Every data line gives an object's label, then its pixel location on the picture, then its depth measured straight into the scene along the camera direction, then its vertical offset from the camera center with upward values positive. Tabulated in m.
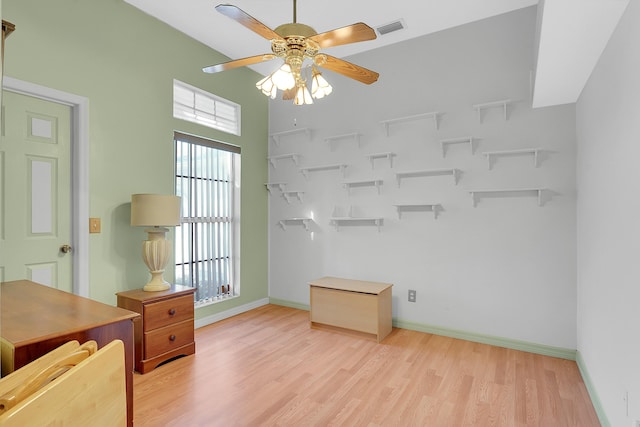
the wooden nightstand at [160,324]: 2.67 -0.91
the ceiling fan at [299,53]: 1.87 +1.00
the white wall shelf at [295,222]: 4.36 -0.10
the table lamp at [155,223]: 2.81 -0.07
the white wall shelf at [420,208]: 3.48 +0.06
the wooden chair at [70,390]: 0.76 -0.44
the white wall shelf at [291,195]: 4.42 +0.25
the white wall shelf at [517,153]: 2.98 +0.55
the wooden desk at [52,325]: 1.15 -0.42
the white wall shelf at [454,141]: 3.29 +0.72
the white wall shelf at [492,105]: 3.11 +1.02
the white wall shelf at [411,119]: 3.47 +1.02
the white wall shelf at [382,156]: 3.70 +0.65
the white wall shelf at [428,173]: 3.37 +0.42
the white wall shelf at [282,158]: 4.41 +0.76
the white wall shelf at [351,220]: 3.82 -0.07
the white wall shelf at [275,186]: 4.54 +0.39
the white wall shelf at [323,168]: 4.05 +0.58
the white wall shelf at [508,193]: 2.98 +0.19
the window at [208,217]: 3.66 -0.03
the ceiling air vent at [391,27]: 3.35 +1.90
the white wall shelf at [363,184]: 3.80 +0.36
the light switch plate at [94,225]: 2.80 -0.08
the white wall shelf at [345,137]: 3.93 +0.92
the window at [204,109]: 3.60 +1.23
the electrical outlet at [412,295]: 3.62 -0.88
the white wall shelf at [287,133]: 4.33 +1.08
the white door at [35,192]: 2.39 +0.18
